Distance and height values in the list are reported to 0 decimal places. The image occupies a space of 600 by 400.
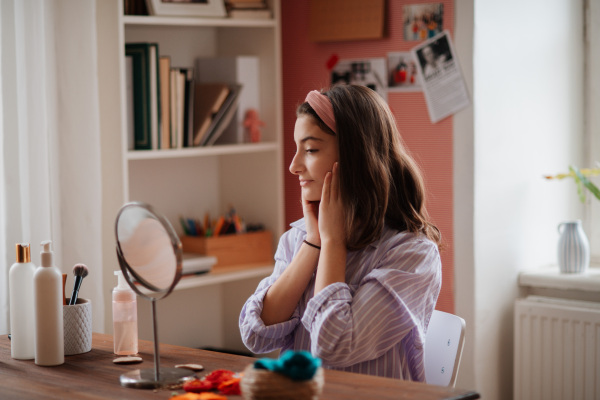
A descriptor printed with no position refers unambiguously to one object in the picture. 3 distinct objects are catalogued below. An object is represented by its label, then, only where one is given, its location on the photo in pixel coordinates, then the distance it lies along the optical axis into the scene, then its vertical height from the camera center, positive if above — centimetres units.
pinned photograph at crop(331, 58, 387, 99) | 294 +25
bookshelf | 304 -12
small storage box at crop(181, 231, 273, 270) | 303 -37
